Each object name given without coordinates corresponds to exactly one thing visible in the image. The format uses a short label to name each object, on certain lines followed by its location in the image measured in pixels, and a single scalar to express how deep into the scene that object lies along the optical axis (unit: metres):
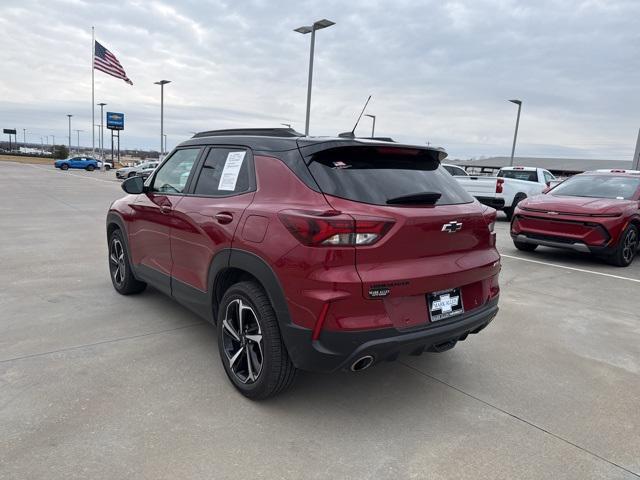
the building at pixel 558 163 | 55.81
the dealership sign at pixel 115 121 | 65.38
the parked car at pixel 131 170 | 34.64
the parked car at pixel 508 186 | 13.91
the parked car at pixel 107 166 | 52.41
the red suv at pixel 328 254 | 2.56
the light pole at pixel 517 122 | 29.81
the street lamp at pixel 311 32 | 17.44
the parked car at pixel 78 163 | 47.16
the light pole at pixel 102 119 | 59.02
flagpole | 48.41
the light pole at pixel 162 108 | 39.09
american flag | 31.61
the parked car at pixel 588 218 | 7.49
